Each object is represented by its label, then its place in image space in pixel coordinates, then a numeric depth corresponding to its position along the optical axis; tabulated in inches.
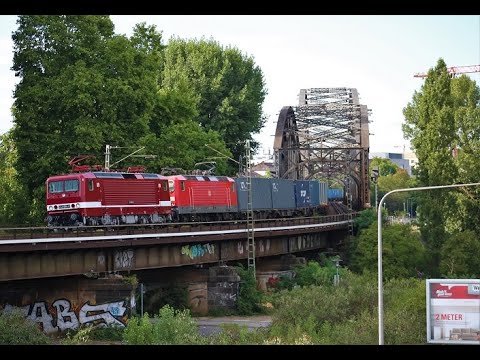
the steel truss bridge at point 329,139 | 4431.6
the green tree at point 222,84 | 4281.5
